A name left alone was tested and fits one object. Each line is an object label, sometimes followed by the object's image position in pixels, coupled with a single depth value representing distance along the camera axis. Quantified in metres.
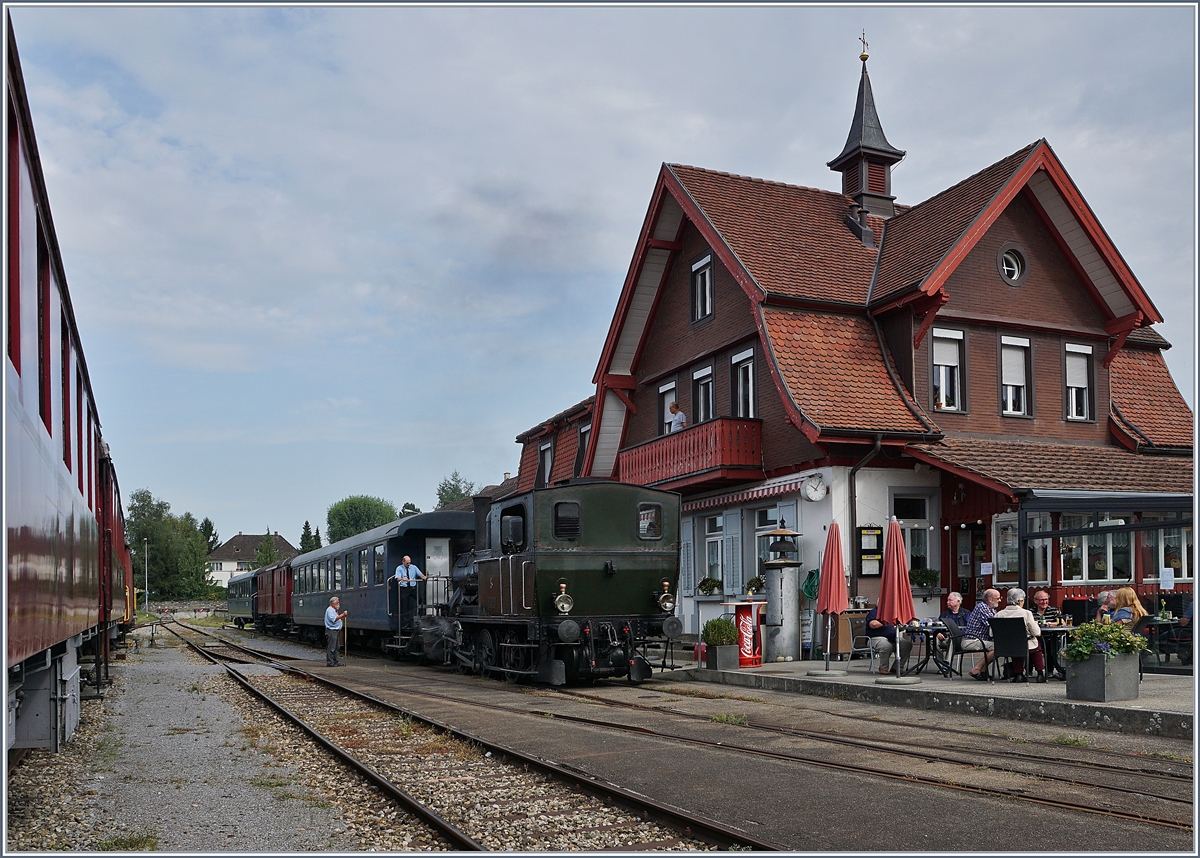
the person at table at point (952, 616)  16.12
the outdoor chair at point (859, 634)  17.90
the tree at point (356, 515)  132.50
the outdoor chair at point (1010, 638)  14.19
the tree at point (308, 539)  137.75
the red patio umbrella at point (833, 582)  16.69
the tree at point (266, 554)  108.16
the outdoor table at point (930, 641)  15.77
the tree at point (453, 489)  120.75
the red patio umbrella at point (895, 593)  15.84
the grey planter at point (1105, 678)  11.82
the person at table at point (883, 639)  16.39
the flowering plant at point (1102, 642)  11.84
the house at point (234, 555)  153.62
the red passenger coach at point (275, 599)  37.97
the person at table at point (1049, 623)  14.64
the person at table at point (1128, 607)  15.86
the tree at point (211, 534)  157.00
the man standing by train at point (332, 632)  23.16
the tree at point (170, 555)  111.69
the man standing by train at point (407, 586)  23.20
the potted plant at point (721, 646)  17.88
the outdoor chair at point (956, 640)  15.58
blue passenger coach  23.77
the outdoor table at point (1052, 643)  14.59
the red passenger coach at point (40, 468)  5.97
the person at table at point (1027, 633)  14.27
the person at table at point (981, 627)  15.15
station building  19.11
